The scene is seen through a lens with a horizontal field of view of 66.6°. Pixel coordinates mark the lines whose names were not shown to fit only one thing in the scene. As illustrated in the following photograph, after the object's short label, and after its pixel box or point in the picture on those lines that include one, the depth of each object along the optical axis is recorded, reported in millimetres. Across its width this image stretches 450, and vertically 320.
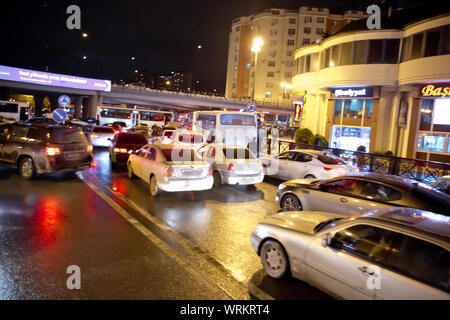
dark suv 10812
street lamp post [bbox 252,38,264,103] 22006
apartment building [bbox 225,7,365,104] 83812
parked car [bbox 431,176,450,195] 8989
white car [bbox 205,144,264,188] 10852
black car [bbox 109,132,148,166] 14406
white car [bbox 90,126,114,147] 21422
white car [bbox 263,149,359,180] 11289
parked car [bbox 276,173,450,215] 6328
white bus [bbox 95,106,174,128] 42062
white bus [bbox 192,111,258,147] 19125
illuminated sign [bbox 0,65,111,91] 47219
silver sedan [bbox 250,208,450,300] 3539
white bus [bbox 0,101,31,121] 32744
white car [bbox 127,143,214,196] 9398
